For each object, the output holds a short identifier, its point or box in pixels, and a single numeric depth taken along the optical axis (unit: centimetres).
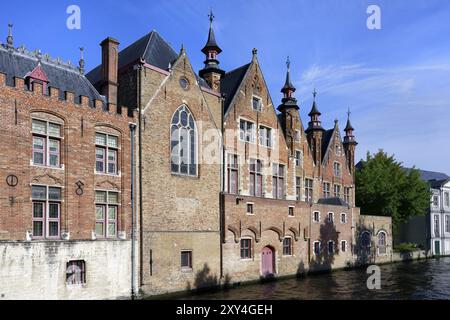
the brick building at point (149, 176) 1677
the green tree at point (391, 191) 4269
